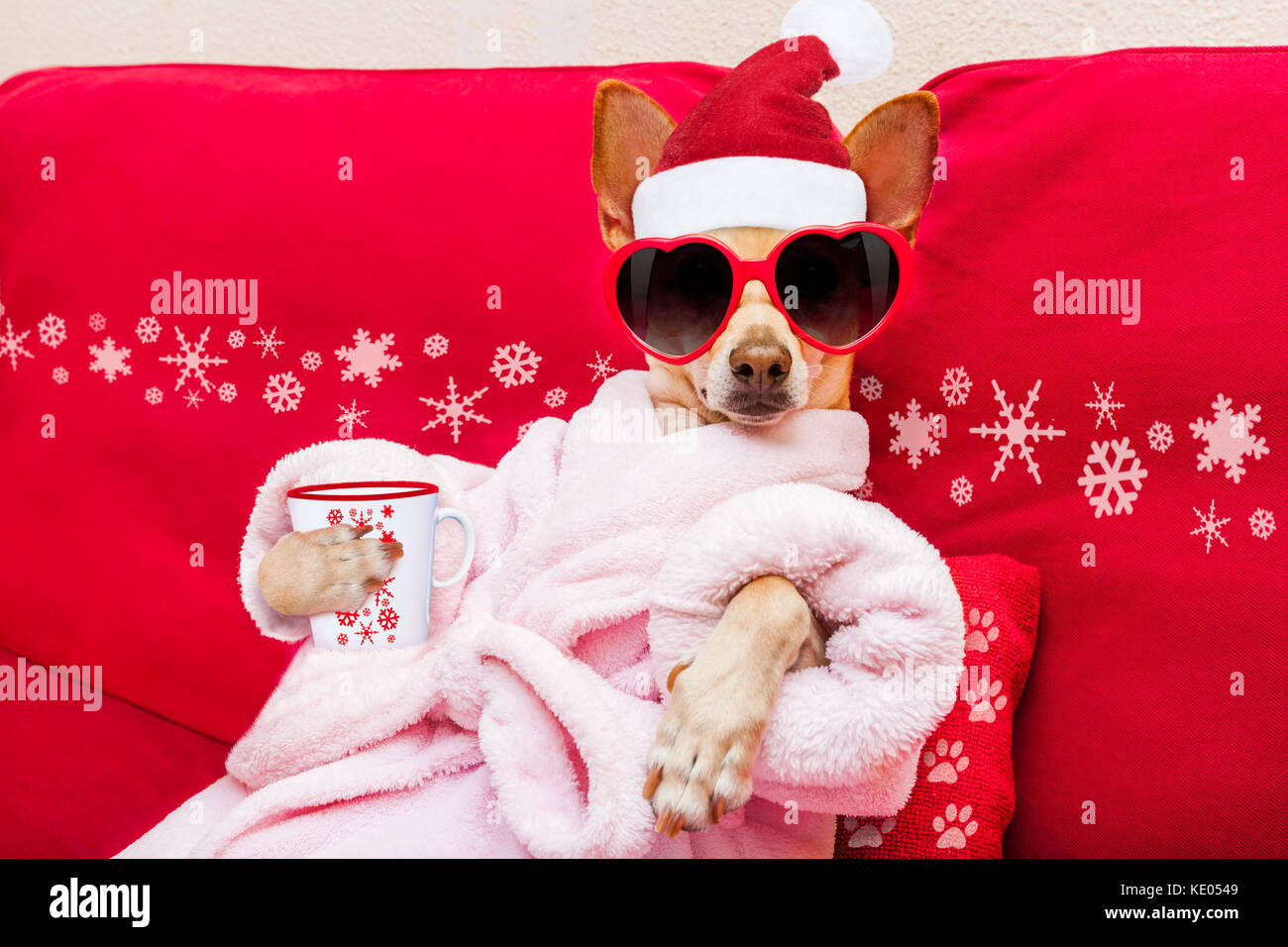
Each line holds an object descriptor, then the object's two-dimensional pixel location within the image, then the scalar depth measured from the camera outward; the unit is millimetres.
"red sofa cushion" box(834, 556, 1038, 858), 738
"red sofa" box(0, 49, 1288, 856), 759
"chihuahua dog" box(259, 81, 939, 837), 575
